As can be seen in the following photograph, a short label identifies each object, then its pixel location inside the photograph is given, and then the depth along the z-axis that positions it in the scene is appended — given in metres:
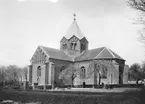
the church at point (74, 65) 50.70
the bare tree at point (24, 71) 102.59
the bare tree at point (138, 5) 15.63
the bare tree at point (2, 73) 90.59
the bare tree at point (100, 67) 47.44
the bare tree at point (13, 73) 101.43
